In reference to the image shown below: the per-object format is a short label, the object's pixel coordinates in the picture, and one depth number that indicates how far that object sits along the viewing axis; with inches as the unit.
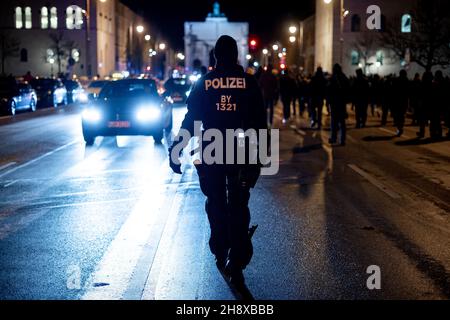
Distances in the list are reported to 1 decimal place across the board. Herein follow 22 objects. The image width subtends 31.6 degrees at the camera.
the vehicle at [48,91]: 1649.9
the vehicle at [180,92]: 1728.6
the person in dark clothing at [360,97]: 941.8
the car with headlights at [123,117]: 749.3
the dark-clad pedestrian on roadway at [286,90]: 1082.7
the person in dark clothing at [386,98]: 1005.2
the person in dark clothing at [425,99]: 812.6
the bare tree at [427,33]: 1585.9
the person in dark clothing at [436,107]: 804.6
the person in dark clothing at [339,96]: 727.7
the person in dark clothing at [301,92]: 1196.5
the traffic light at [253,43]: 1259.8
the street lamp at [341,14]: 1685.8
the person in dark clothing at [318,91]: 935.7
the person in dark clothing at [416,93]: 900.6
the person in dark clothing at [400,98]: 860.0
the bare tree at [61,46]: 3169.3
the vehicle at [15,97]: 1307.8
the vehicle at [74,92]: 1885.8
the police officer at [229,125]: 247.0
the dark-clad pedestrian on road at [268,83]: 981.2
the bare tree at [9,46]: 3140.3
